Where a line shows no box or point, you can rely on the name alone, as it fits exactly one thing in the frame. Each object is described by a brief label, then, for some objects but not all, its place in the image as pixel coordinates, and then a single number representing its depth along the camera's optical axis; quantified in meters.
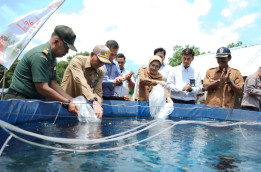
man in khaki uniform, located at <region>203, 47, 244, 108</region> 3.84
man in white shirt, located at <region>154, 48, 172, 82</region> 4.40
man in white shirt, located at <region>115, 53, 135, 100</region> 4.31
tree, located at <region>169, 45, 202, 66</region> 31.78
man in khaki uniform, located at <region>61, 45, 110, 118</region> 2.77
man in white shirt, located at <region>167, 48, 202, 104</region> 4.02
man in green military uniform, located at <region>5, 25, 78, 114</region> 2.25
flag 3.31
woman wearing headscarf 3.85
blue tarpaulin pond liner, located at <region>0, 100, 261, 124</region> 2.42
